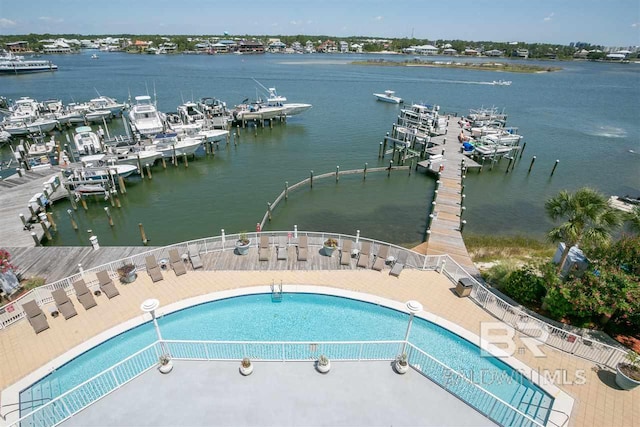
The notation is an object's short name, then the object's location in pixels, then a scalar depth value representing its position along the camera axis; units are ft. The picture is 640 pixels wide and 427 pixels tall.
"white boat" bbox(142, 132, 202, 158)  114.93
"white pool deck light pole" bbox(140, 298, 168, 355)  28.99
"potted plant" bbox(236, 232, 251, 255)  55.26
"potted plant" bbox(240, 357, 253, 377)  30.91
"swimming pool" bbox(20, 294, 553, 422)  34.63
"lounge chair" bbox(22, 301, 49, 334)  39.60
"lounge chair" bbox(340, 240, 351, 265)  53.60
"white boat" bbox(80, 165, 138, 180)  92.43
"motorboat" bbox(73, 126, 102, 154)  111.24
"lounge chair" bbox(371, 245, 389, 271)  52.29
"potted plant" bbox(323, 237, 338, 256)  55.55
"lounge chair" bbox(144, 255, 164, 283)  48.75
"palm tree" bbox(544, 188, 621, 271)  40.09
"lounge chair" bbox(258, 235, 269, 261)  54.29
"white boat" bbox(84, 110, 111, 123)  164.14
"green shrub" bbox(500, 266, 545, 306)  46.09
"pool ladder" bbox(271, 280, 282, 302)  47.47
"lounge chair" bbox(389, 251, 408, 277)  51.01
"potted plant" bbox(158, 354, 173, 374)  31.09
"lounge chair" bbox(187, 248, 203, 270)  51.52
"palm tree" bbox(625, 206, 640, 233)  41.19
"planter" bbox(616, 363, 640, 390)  32.63
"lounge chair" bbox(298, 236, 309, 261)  54.46
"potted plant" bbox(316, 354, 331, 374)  31.42
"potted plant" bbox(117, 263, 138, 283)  48.21
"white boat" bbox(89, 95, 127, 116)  175.22
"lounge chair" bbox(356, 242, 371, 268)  53.06
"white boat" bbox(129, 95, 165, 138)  127.66
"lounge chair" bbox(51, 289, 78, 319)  41.68
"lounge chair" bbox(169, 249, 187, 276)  50.11
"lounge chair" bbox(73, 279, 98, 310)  43.29
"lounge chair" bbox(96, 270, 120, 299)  45.18
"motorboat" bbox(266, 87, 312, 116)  173.58
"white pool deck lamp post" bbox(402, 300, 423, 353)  28.96
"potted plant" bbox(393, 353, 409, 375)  31.73
